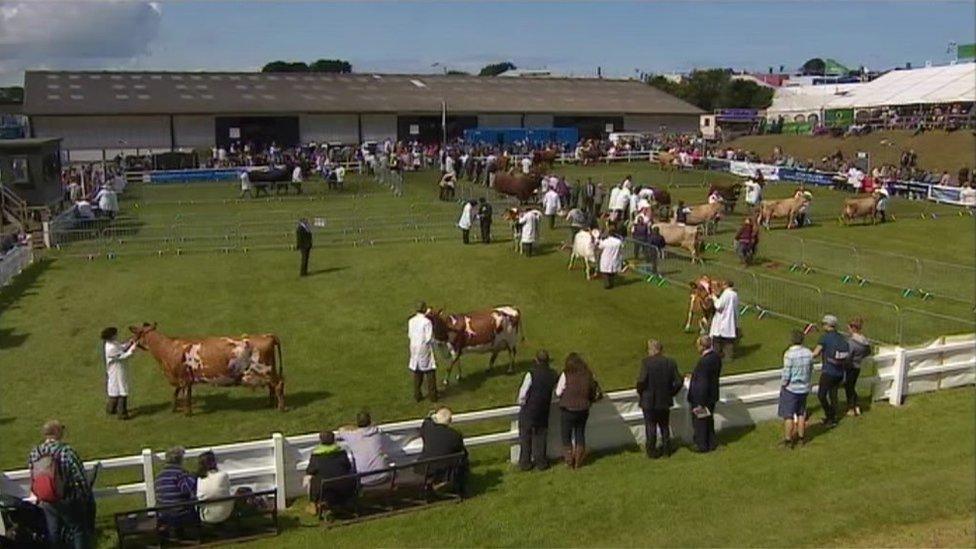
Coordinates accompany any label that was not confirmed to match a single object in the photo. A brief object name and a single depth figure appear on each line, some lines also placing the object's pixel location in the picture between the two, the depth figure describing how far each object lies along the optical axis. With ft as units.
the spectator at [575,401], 36.88
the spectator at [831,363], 41.09
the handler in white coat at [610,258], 70.38
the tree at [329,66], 382.63
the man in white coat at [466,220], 87.97
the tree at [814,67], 525.59
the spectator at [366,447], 33.57
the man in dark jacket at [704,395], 38.19
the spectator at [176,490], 30.76
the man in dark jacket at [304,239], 75.36
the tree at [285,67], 383.65
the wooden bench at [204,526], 30.48
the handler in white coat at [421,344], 45.96
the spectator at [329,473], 32.53
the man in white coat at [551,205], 91.76
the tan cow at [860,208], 101.24
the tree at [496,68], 479.74
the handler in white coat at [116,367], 44.47
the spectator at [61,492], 28.81
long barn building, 180.24
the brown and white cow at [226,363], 45.37
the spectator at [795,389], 38.96
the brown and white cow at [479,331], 49.49
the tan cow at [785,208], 97.14
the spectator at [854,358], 42.14
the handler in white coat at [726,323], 51.60
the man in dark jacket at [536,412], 36.91
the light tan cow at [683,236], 76.79
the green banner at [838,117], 222.07
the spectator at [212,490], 31.32
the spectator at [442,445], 34.22
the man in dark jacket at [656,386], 37.70
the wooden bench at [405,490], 32.99
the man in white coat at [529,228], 80.69
